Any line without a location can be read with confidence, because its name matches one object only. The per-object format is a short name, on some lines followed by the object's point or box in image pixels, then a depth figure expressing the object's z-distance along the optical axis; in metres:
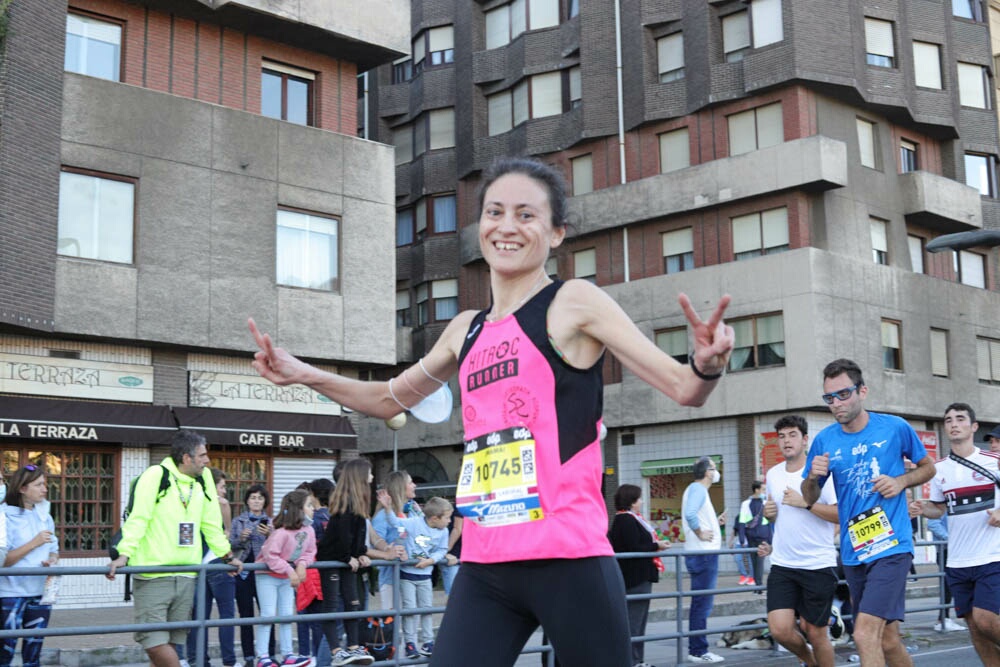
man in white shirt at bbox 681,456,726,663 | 12.42
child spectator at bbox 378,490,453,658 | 10.80
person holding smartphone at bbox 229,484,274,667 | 12.24
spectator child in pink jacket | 10.22
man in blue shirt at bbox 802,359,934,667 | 7.70
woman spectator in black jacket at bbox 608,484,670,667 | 11.63
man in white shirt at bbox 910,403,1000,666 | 9.26
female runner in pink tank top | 3.53
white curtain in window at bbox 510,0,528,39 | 40.78
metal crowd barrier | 8.21
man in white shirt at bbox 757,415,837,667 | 9.40
